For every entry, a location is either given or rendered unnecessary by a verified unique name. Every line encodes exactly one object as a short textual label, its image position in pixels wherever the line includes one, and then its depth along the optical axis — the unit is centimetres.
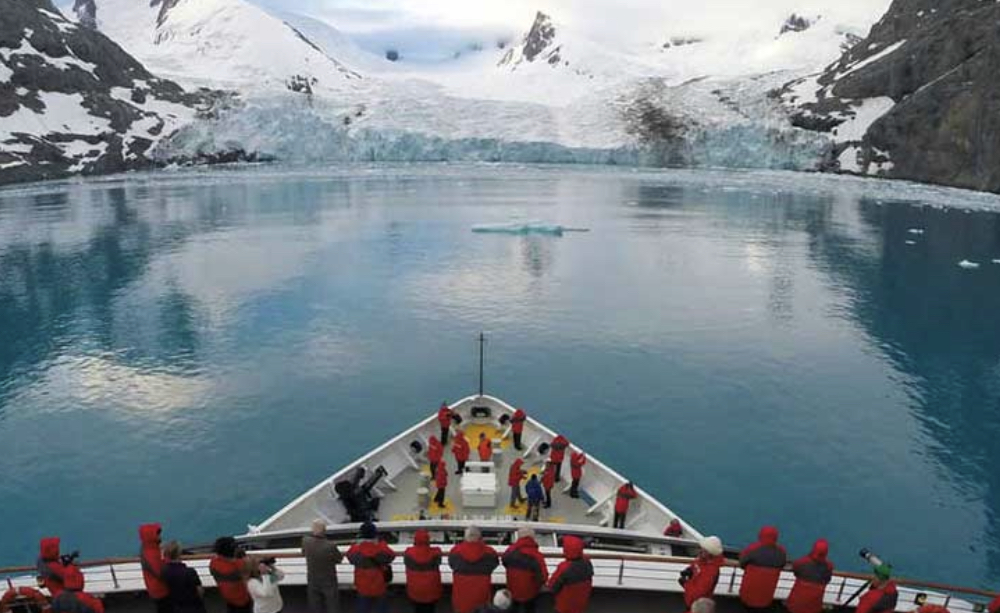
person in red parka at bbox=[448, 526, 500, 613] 1066
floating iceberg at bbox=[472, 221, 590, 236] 7562
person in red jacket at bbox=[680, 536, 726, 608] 1074
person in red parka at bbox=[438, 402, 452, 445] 2392
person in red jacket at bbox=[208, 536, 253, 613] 1075
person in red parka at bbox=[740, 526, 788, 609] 1130
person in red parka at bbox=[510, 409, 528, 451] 2353
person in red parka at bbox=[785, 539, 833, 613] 1110
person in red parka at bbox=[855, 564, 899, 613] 1015
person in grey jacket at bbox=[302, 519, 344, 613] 1105
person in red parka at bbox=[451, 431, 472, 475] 2169
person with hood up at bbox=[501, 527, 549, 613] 1081
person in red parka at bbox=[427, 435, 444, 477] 2098
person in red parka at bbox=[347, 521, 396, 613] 1105
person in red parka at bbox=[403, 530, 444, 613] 1098
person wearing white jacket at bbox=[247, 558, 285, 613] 1057
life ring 1079
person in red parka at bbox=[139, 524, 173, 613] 1086
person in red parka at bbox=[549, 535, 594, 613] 1070
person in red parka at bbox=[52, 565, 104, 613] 956
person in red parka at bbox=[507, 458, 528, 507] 2005
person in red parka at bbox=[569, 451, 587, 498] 2086
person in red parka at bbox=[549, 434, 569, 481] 2075
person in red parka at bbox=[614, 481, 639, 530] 1888
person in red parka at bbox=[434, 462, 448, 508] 2019
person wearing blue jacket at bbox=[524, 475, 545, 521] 1898
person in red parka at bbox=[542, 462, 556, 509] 2038
